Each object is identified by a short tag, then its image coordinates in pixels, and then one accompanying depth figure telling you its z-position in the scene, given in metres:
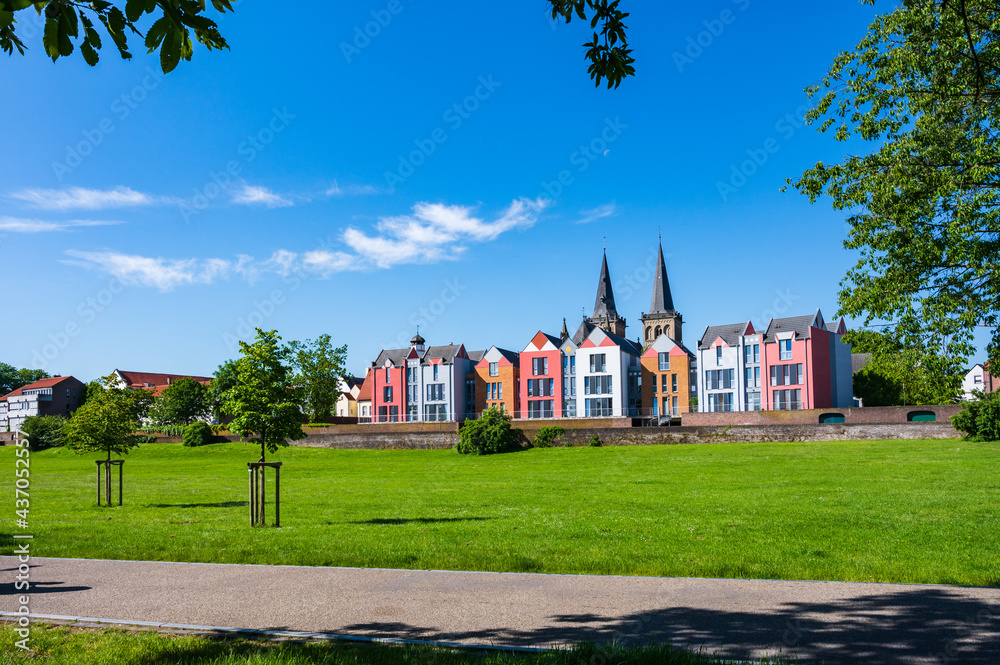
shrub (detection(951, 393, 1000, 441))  33.09
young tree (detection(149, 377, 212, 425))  84.19
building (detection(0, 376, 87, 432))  114.12
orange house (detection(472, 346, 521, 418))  76.44
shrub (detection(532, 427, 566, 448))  46.53
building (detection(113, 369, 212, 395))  114.74
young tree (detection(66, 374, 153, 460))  21.14
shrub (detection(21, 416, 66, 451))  64.28
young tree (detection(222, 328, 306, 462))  15.64
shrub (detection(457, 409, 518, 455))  45.16
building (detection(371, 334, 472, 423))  78.19
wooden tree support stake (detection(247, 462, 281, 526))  14.38
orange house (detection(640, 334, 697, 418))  69.69
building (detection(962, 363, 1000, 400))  88.85
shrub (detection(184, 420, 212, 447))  58.97
